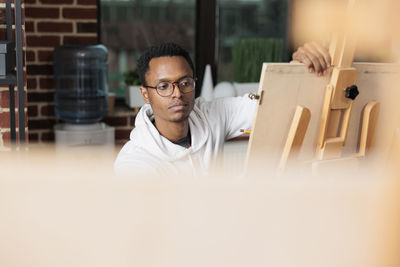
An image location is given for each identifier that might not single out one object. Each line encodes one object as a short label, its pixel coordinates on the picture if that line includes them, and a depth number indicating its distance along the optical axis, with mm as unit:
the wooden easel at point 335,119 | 2248
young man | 2742
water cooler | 4430
